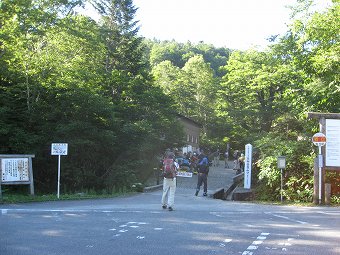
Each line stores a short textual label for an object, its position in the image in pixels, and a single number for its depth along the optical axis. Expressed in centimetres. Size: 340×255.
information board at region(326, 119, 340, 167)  1475
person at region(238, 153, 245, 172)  3350
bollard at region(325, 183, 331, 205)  1461
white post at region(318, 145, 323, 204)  1477
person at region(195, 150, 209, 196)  1838
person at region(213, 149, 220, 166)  4643
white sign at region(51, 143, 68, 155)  1611
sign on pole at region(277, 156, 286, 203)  1627
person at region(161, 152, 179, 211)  1167
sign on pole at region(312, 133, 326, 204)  1450
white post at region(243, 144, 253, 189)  2082
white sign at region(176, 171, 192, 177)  1931
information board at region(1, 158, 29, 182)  1603
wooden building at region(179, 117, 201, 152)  5638
